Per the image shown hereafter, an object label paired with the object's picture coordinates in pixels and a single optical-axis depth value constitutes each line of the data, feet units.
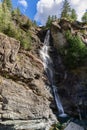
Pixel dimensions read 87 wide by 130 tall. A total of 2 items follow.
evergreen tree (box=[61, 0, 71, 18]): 85.22
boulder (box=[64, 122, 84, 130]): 44.79
